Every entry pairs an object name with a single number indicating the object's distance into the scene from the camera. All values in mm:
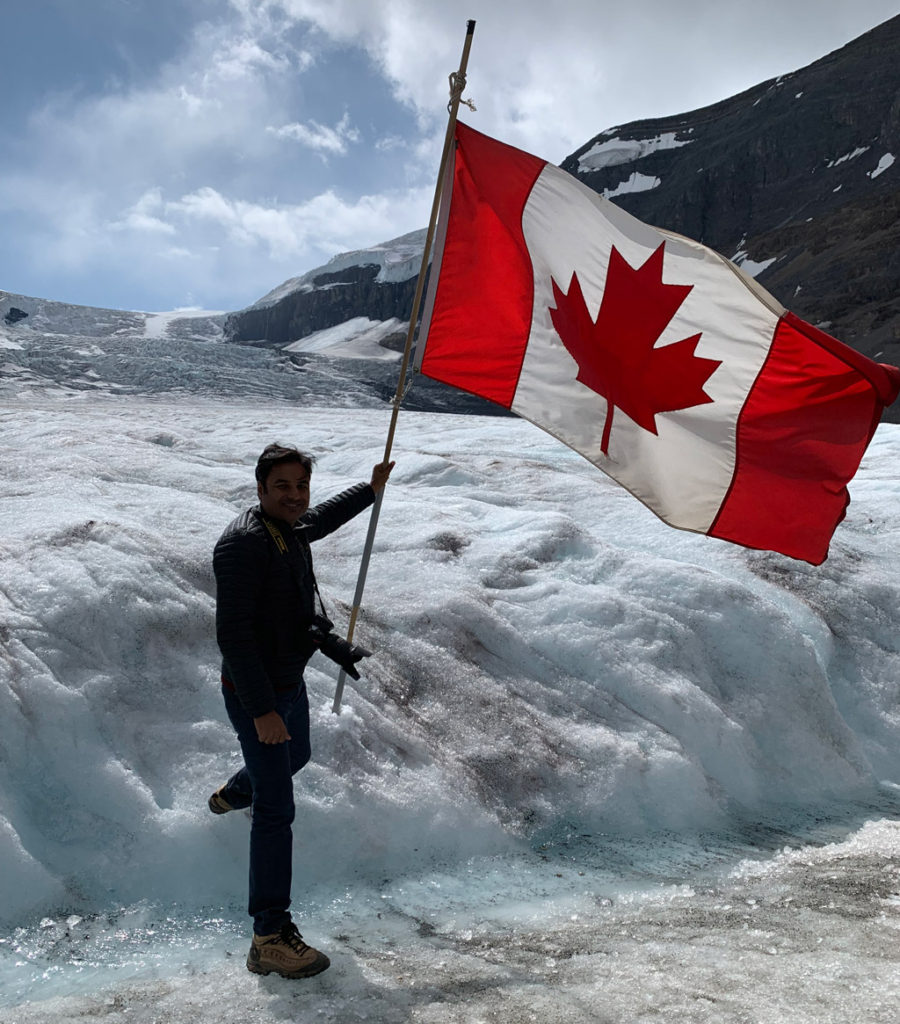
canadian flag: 4324
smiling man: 2766
